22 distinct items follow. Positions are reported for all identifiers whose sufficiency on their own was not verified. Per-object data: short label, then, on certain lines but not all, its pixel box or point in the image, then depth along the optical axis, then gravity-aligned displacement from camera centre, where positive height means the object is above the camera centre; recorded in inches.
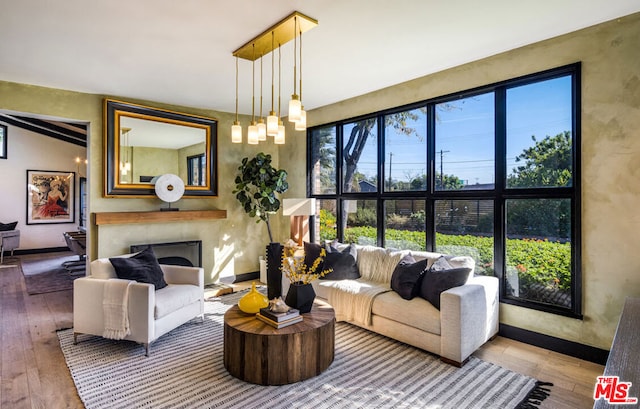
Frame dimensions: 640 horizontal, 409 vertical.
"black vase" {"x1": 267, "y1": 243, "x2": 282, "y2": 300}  139.9 -28.7
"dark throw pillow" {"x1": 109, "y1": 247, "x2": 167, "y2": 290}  135.2 -26.6
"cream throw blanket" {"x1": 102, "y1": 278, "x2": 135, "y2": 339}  122.7 -38.3
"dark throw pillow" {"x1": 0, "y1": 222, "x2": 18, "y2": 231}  306.3 -20.7
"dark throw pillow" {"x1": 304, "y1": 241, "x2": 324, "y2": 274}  171.2 -25.6
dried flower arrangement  117.9 -25.7
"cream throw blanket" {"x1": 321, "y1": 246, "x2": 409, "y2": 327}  140.2 -36.5
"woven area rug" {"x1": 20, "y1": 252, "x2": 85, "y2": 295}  212.5 -50.8
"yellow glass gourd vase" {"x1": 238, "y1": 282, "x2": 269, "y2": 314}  116.3 -34.2
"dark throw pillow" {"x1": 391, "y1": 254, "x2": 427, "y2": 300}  132.0 -29.6
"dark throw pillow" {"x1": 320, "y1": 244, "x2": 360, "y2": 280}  162.4 -30.1
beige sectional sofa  113.1 -39.6
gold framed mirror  184.7 +31.1
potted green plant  214.5 +11.7
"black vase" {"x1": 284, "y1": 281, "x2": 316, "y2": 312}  115.1 -31.6
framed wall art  337.4 +6.2
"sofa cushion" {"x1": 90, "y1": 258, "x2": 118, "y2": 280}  135.0 -26.5
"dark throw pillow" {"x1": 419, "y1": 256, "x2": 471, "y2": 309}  123.1 -28.6
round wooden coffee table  100.3 -44.3
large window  123.3 +8.9
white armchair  122.0 -38.8
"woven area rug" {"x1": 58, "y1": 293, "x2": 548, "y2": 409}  93.7 -54.0
